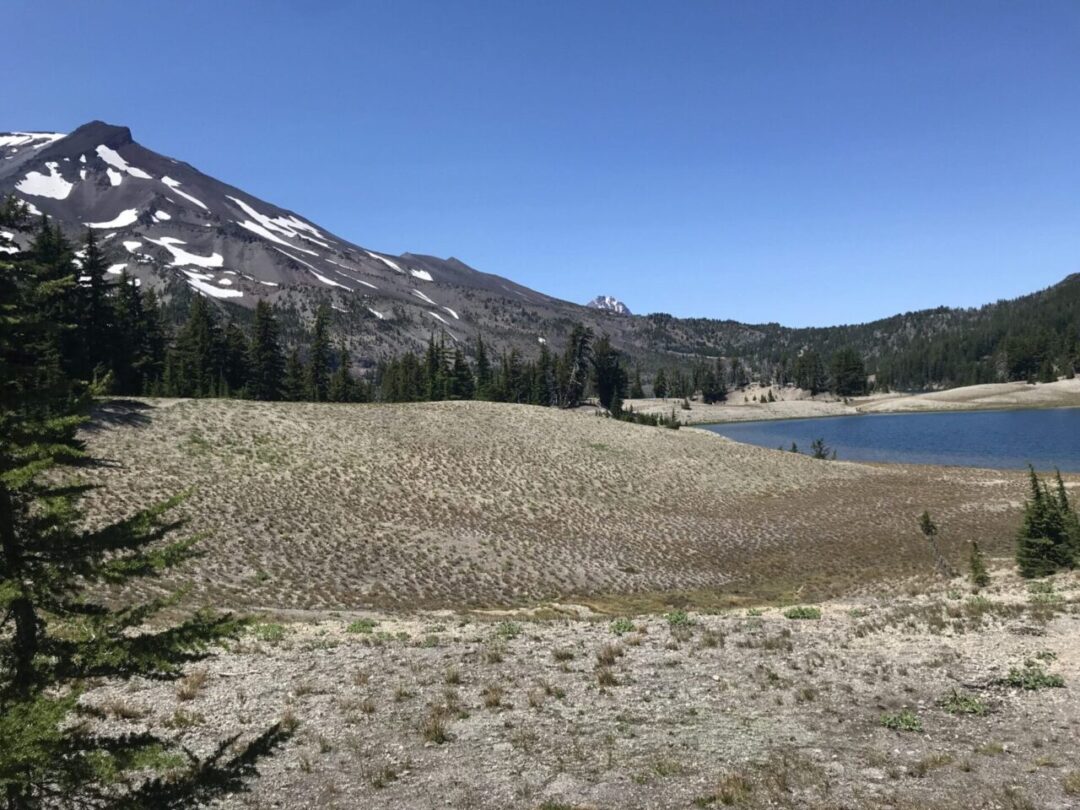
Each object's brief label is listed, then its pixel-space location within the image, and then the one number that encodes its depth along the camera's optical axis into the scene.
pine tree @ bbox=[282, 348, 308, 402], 83.25
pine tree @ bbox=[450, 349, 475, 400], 97.69
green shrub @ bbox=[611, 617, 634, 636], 17.67
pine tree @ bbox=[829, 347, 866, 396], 191.75
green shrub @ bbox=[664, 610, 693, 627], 18.19
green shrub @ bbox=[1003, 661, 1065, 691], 12.18
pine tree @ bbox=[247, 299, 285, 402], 75.75
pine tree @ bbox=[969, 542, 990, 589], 23.36
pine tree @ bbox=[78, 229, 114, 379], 48.69
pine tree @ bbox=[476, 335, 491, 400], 102.24
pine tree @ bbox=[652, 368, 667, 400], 181.62
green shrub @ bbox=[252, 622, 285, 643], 16.67
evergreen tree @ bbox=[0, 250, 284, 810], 6.92
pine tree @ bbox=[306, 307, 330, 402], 85.94
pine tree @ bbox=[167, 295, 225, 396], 68.50
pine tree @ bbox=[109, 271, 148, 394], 52.00
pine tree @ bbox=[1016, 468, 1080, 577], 24.59
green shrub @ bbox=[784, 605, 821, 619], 19.05
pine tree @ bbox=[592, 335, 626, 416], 123.62
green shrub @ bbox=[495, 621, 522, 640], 17.23
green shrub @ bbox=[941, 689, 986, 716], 11.35
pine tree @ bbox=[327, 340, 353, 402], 87.50
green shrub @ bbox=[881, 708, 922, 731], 10.77
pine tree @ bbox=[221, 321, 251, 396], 74.19
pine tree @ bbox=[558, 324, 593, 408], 112.00
